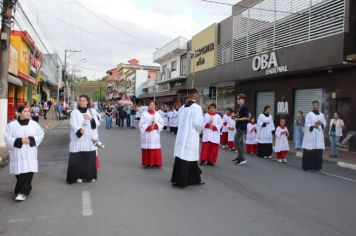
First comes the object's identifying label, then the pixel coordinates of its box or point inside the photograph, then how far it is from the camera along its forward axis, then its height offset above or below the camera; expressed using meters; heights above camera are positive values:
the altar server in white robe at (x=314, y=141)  10.77 -0.81
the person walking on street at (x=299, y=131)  17.03 -0.89
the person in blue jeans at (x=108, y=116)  25.50 -0.73
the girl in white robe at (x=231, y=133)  15.57 -0.96
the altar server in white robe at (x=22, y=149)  6.81 -0.78
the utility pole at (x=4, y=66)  13.65 +1.23
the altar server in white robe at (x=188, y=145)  7.87 -0.73
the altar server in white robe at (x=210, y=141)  11.02 -0.90
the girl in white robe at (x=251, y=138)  14.90 -1.08
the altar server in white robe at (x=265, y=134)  13.63 -0.85
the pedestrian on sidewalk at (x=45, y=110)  36.16 -0.59
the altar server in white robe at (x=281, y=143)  12.82 -1.05
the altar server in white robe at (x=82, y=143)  8.04 -0.76
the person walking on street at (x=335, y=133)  14.80 -0.82
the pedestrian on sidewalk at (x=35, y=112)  23.78 -0.53
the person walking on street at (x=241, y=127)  11.38 -0.53
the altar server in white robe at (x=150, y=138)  10.16 -0.81
